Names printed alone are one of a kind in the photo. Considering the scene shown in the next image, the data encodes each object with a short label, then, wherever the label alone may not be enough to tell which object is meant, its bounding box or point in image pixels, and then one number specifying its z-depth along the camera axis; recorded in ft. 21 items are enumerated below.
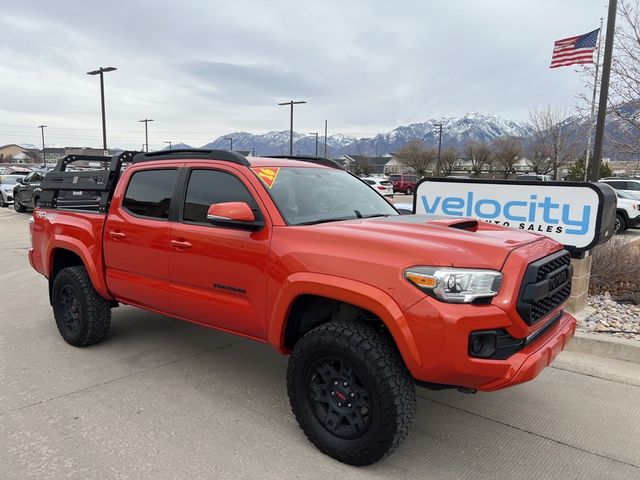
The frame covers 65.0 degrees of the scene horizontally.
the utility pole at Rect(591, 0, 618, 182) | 27.12
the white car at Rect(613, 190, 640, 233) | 51.39
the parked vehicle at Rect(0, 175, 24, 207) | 75.25
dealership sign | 18.25
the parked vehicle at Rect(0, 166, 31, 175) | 108.60
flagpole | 32.78
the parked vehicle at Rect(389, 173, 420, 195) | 141.38
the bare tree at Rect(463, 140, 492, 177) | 218.59
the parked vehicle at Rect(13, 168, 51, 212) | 64.18
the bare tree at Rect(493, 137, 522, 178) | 200.03
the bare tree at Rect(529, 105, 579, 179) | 115.55
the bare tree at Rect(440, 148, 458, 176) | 233.76
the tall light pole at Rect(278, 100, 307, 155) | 117.80
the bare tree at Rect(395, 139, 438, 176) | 239.09
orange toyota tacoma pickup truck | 8.58
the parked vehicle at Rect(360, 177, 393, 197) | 131.72
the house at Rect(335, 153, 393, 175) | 273.95
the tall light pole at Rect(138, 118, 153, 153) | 149.79
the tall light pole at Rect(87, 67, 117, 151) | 82.53
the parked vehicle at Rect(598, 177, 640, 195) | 61.26
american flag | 43.27
